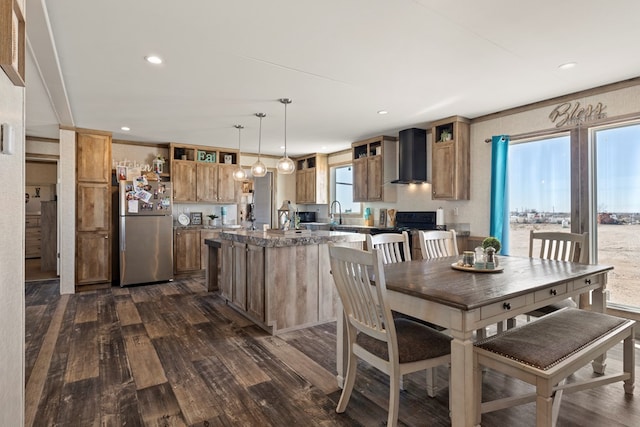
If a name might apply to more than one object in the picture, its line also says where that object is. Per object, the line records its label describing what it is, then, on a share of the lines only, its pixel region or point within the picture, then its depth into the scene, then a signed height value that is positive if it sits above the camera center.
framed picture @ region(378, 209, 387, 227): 6.20 -0.09
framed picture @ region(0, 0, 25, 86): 1.11 +0.61
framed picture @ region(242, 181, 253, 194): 7.42 +0.60
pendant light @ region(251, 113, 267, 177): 4.49 +0.60
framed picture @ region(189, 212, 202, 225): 6.68 -0.08
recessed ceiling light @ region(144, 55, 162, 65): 2.86 +1.31
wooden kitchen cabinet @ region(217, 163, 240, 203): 6.64 +0.57
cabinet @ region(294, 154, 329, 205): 7.43 +0.76
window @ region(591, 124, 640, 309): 3.42 +0.06
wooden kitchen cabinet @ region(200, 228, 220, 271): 6.25 -0.41
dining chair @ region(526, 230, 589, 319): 2.54 -0.29
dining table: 1.54 -0.42
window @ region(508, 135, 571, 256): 3.96 +0.32
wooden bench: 1.52 -0.68
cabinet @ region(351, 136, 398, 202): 5.76 +0.77
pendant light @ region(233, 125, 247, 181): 4.78 +0.54
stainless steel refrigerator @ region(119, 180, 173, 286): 5.29 -0.29
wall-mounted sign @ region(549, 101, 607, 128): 3.56 +1.10
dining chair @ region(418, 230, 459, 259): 2.97 -0.27
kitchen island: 3.28 -0.65
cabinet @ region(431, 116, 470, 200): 4.66 +0.78
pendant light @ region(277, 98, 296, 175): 4.00 +0.57
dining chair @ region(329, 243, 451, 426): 1.69 -0.66
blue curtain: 4.34 +0.29
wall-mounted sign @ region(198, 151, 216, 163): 6.55 +1.10
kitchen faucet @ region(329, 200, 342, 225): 7.17 +0.07
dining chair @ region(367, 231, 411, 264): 2.72 -0.25
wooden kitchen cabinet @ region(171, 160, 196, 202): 6.21 +0.61
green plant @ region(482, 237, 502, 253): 2.40 -0.21
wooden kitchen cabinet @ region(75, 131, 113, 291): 5.15 +0.06
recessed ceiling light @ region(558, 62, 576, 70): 2.98 +1.32
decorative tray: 2.21 -0.36
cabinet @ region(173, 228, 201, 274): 6.01 -0.65
